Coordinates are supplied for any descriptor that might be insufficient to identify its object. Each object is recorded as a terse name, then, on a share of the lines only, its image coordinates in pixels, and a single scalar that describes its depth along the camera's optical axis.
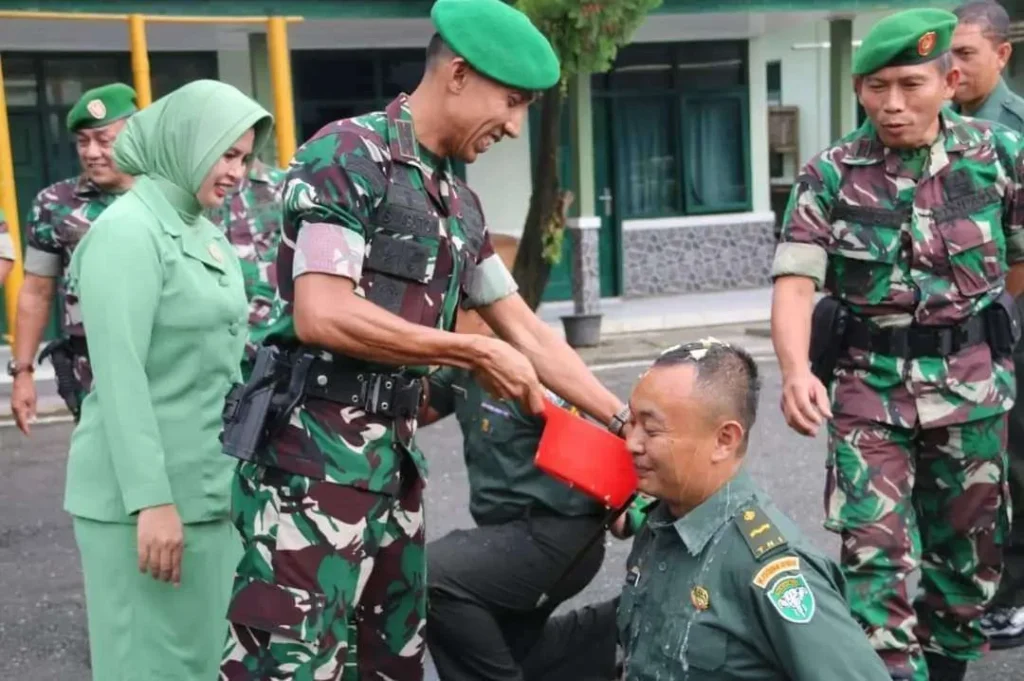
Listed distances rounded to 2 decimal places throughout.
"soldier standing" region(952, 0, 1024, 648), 4.05
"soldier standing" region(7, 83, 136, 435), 4.46
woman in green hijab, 2.85
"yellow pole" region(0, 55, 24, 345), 9.50
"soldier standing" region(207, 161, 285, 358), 4.71
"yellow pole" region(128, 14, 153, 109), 9.62
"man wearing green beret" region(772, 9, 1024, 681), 3.45
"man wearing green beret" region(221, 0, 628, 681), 2.55
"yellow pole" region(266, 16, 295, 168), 10.32
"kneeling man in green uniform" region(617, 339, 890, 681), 2.08
